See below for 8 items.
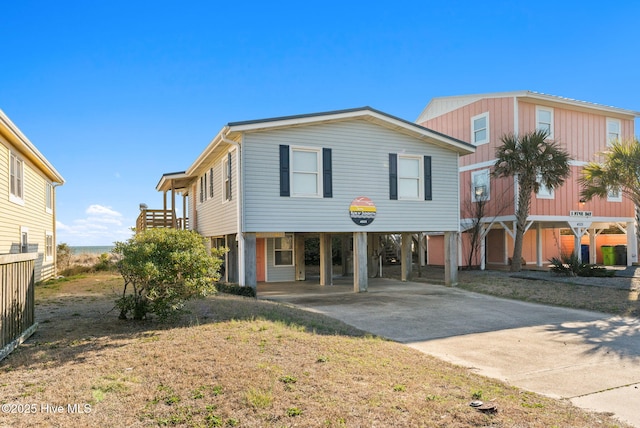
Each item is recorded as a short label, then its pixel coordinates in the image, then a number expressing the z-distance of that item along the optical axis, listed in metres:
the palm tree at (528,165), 18.55
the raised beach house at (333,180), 13.73
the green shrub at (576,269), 16.67
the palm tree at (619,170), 16.27
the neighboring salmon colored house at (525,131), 21.16
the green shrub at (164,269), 7.69
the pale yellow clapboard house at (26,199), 13.68
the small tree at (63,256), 26.61
